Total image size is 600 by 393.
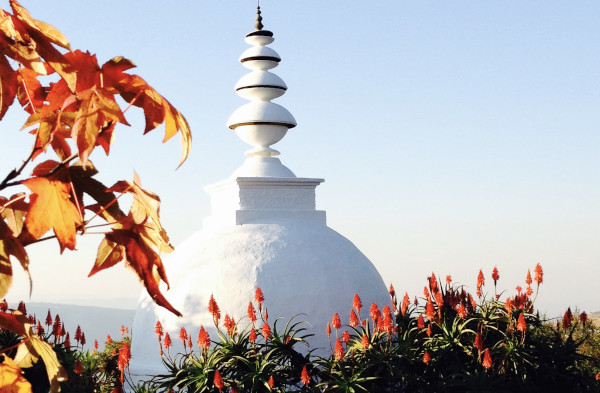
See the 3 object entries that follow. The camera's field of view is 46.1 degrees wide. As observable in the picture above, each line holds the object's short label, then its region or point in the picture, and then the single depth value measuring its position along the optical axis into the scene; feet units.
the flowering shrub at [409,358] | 23.40
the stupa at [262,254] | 28.76
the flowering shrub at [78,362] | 26.43
